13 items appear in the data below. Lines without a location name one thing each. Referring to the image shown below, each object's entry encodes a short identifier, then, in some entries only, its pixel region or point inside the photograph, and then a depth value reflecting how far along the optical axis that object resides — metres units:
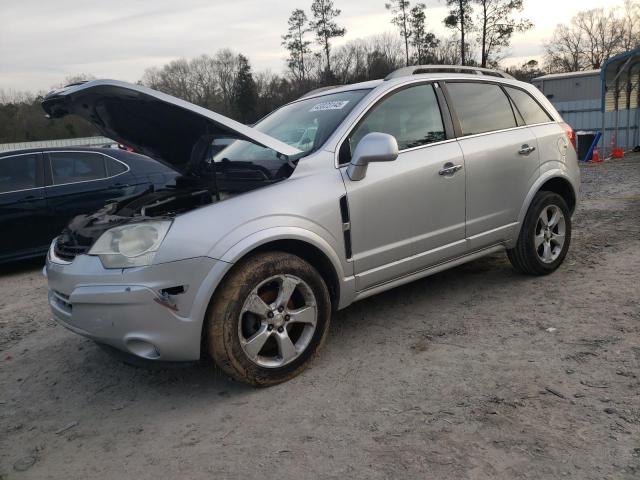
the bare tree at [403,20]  46.09
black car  6.24
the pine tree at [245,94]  64.50
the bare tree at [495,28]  35.00
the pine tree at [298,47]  53.06
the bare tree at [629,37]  55.36
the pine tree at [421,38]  45.19
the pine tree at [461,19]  35.69
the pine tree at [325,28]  51.22
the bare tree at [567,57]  62.25
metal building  15.90
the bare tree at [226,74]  76.05
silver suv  2.83
